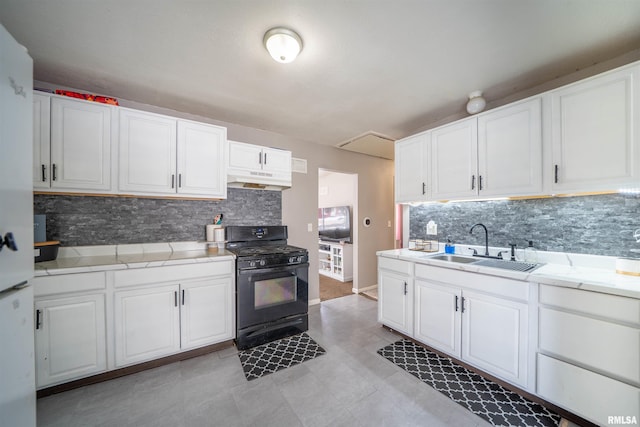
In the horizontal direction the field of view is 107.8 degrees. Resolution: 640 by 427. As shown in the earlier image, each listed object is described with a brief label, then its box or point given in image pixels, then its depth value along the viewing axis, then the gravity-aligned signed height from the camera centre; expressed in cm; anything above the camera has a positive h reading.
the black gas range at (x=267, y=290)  235 -83
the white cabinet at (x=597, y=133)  151 +55
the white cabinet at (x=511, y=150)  190 +54
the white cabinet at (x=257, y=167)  267 +55
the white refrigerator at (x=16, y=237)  88 -9
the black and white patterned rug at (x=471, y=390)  152 -135
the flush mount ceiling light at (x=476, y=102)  227 +108
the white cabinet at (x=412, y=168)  264 +52
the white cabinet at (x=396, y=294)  243 -90
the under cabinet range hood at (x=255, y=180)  268 +39
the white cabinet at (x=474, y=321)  169 -91
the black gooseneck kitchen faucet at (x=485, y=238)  232 -27
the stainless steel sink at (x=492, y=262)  192 -47
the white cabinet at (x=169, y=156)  216 +57
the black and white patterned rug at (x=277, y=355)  203 -137
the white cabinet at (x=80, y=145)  191 +59
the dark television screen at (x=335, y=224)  484 -25
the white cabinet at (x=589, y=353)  129 -85
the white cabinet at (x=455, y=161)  227 +53
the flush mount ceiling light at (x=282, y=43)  152 +114
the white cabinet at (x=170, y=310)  191 -86
